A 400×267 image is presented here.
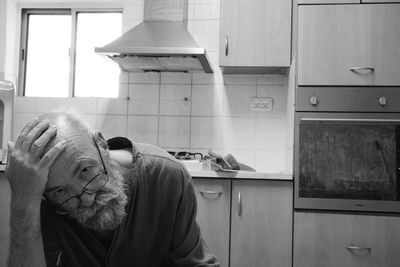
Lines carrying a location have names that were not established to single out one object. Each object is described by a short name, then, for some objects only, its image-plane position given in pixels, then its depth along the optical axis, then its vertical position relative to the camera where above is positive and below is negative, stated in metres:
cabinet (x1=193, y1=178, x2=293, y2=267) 2.30 -0.36
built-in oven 2.24 +0.01
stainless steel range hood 2.57 +0.59
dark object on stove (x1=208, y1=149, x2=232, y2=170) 2.34 -0.06
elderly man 1.02 -0.14
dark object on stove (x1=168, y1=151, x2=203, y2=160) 2.73 -0.04
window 3.31 +0.67
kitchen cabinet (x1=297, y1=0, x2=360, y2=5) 2.31 +0.76
